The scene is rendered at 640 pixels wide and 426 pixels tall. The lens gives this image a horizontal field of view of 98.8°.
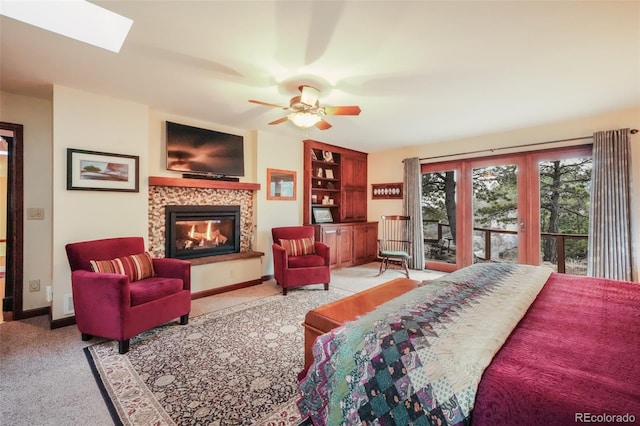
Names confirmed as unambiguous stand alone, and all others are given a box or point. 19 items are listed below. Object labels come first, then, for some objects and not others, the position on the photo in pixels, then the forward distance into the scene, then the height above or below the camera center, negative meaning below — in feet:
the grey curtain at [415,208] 17.52 +0.49
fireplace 12.42 -0.65
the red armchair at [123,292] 7.48 -2.18
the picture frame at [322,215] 18.24 +0.10
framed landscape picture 9.57 +1.77
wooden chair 17.89 -1.40
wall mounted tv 12.39 +3.20
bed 2.50 -1.63
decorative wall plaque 19.11 +1.81
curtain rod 11.66 +3.54
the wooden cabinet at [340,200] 17.16 +1.15
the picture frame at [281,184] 15.57 +1.92
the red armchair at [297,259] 12.59 -2.04
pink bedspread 2.36 -1.63
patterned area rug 5.28 -3.72
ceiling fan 9.10 +3.66
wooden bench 4.85 -1.81
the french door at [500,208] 13.34 +0.35
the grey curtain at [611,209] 11.19 +0.18
